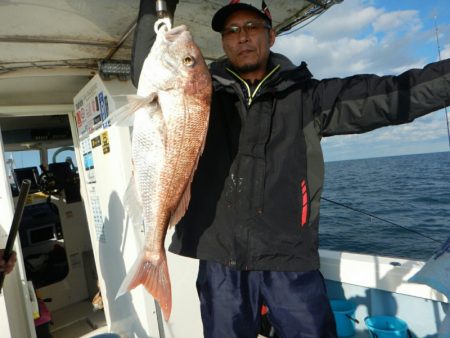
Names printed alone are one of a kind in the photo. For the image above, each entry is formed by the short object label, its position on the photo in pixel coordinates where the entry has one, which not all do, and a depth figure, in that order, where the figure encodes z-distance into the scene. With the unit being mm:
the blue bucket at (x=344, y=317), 3210
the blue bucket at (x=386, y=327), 2787
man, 1952
